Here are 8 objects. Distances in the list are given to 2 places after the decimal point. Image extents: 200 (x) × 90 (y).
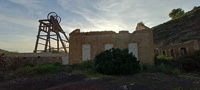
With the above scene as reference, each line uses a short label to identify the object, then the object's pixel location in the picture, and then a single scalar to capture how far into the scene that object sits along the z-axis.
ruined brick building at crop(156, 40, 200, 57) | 11.68
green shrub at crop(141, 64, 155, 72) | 8.36
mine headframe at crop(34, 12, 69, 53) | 11.07
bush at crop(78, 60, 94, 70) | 9.22
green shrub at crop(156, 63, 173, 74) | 7.77
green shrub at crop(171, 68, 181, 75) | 7.46
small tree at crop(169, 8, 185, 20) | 37.91
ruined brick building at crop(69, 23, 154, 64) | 10.00
